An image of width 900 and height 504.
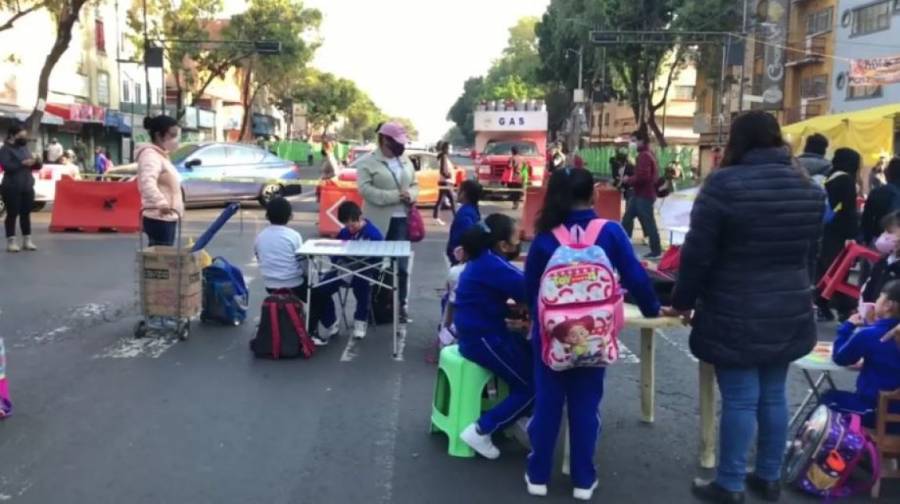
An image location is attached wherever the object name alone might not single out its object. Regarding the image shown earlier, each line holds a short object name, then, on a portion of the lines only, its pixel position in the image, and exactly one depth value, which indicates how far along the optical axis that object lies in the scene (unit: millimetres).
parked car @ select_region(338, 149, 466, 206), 20531
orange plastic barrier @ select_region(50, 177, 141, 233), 15102
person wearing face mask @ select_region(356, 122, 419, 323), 7225
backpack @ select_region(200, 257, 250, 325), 7694
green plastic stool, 4625
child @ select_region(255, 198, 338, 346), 6809
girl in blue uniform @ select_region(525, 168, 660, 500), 3877
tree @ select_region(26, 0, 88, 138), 20625
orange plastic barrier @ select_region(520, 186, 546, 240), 14344
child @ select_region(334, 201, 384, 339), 7188
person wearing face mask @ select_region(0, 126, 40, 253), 11641
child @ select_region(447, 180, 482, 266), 6496
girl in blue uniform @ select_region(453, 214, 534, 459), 4527
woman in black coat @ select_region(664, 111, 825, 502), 3664
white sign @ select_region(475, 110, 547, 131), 27828
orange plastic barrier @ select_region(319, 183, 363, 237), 15047
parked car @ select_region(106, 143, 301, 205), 19125
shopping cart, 6922
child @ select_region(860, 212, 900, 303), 5973
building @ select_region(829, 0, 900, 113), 31906
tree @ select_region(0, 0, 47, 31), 20547
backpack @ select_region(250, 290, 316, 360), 6547
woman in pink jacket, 7160
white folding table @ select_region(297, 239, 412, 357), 6316
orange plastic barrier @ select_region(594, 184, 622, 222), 14703
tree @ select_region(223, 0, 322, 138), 43156
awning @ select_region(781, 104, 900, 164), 16797
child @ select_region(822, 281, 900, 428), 4188
